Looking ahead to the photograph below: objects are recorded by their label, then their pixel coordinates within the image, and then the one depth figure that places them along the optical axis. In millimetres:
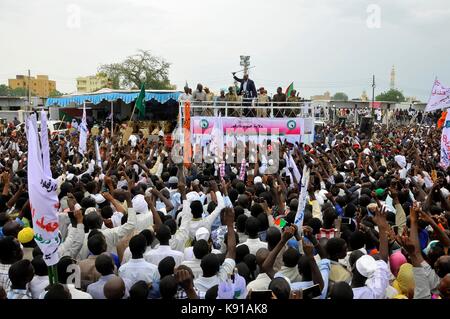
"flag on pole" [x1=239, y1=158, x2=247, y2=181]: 8466
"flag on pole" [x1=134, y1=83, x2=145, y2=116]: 16938
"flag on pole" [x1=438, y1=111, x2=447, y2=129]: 14864
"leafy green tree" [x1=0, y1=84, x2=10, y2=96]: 82875
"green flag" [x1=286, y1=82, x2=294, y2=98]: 17461
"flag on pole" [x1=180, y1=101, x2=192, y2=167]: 11441
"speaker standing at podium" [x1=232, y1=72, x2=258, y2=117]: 16284
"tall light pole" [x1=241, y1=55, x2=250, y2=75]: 20212
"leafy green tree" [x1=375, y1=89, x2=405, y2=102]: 86562
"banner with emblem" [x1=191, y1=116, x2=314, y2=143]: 15180
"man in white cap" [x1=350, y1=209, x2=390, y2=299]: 3365
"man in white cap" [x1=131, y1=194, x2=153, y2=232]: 5523
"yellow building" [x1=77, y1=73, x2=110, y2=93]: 89494
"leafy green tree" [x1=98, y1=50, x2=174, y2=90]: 53656
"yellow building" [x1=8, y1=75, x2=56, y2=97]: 86812
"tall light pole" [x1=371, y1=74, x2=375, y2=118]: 40125
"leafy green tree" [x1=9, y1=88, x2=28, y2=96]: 82731
